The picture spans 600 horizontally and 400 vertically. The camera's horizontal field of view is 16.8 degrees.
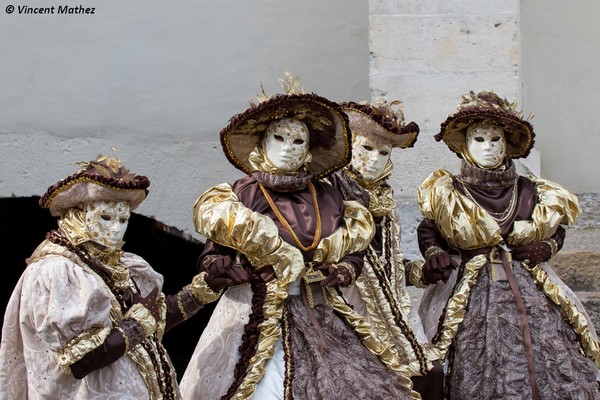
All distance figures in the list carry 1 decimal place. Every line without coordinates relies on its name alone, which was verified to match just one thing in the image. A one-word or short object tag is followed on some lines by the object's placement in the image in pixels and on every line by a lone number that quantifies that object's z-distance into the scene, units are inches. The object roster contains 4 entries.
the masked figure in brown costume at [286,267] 325.1
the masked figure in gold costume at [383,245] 357.9
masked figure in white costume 309.7
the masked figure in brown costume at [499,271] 358.8
